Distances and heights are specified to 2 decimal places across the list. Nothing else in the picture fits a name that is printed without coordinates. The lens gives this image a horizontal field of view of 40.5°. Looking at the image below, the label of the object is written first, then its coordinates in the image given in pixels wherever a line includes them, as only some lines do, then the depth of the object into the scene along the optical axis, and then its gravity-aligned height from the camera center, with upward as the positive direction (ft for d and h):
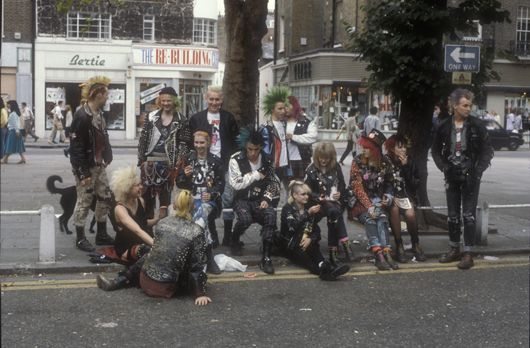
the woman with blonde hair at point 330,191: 24.77 -2.40
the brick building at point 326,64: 79.58 +9.29
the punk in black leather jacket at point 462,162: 24.81 -1.30
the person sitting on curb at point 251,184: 25.00 -2.22
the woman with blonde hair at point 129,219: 22.03 -3.10
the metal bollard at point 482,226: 27.81 -3.91
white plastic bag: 23.85 -4.77
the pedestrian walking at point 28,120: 95.61 -0.35
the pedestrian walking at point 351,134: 66.90 -1.05
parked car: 100.05 -1.66
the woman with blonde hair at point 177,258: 20.29 -3.92
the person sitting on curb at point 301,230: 23.75 -3.64
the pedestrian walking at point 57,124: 95.91 -0.82
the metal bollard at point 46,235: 23.67 -3.87
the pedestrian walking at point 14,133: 59.77 -1.32
